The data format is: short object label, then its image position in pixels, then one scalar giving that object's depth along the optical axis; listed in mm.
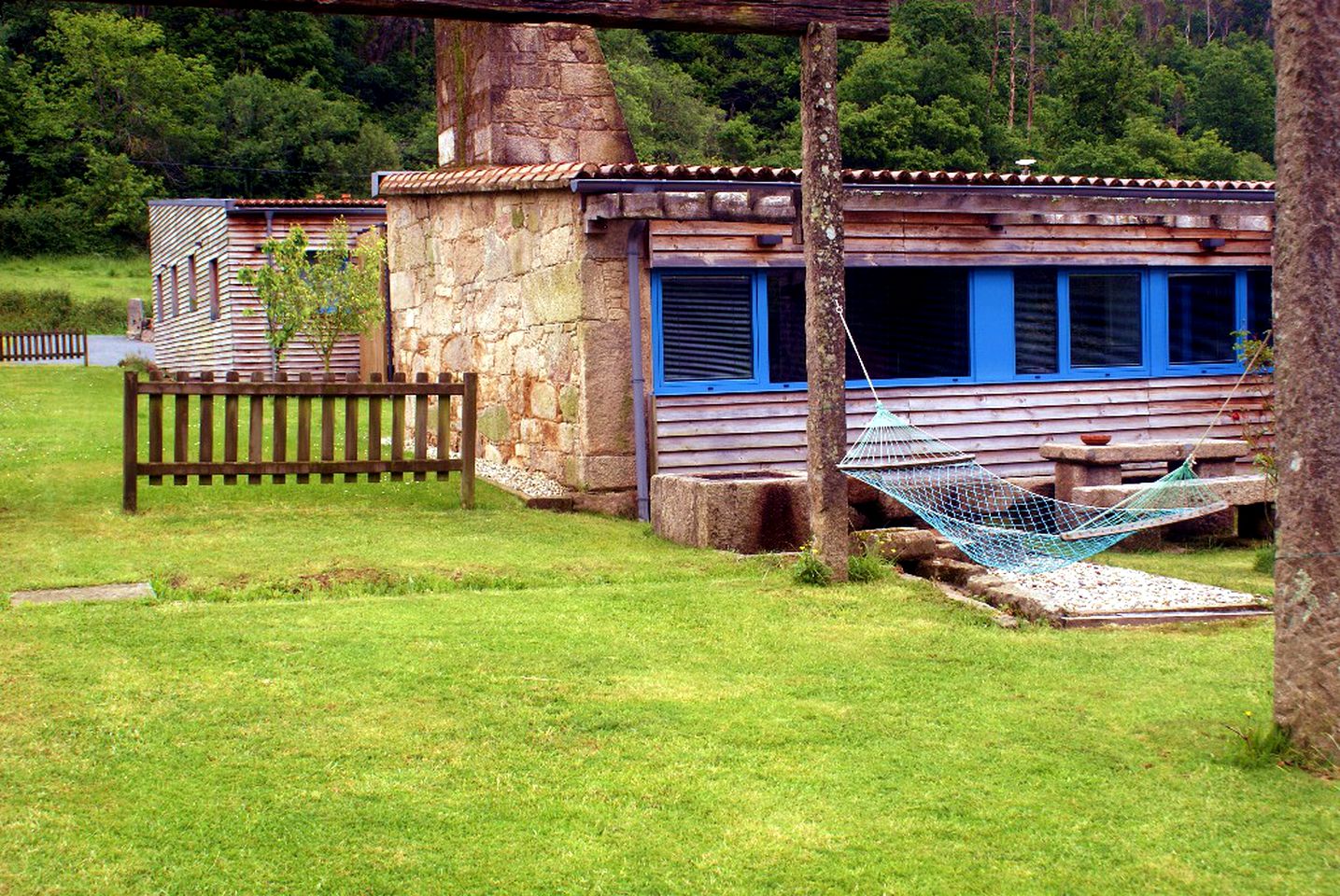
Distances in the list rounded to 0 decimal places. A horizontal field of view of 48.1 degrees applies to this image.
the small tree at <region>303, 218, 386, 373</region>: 23078
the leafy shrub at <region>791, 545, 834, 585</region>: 9383
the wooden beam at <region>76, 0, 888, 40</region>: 7867
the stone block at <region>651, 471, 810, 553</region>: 11039
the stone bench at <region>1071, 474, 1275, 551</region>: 12562
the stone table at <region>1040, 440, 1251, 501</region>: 13500
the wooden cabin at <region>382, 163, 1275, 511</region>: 13492
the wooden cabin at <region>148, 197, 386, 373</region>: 27844
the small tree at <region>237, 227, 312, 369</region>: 23328
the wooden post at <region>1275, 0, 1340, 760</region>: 5301
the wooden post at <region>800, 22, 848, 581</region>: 9289
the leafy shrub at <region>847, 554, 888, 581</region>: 9531
